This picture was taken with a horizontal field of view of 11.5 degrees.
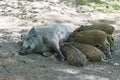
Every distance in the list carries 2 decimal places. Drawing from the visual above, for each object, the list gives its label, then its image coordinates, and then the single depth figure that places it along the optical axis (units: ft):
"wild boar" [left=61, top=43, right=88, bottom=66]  34.29
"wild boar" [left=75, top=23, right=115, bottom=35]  39.08
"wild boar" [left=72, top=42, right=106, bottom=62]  35.74
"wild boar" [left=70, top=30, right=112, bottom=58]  37.53
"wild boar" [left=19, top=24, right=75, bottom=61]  36.10
